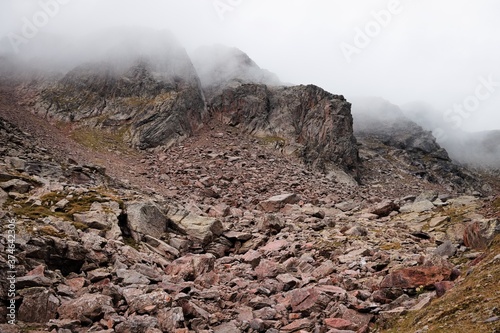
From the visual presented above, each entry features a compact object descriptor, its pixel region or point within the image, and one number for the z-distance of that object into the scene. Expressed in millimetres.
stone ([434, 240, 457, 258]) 16969
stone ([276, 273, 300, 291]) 15638
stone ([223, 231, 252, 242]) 24875
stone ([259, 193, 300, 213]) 35184
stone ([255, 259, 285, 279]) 17562
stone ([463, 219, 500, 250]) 16859
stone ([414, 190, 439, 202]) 31650
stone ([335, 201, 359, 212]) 34406
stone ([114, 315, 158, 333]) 10852
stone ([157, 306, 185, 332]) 11494
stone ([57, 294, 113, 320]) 11461
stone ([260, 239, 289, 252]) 22050
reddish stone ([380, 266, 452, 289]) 12898
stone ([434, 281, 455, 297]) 10895
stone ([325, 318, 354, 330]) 11219
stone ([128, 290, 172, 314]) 12148
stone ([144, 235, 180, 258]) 21622
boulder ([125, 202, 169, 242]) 22359
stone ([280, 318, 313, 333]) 11726
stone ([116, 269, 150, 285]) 14719
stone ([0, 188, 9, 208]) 20188
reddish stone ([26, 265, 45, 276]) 13067
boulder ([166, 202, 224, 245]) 24141
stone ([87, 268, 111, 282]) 15070
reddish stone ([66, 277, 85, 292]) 13992
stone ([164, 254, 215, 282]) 17375
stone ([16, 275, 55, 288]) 11945
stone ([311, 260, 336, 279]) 16994
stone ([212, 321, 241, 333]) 11855
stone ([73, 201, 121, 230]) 20688
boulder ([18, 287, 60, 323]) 11123
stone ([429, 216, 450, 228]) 24297
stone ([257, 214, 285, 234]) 25984
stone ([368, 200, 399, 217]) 29509
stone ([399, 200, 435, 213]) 28347
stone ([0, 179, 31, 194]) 22375
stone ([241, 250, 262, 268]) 19750
